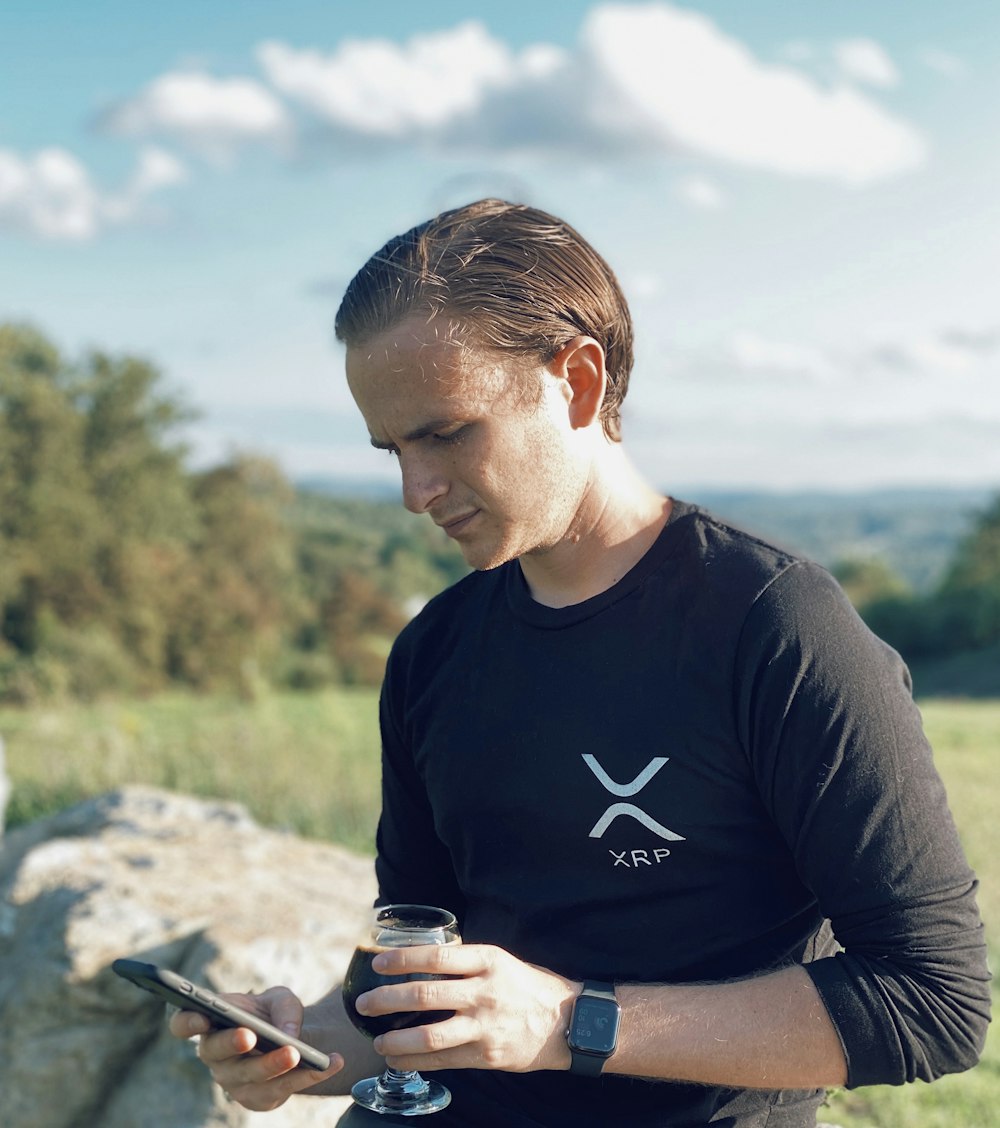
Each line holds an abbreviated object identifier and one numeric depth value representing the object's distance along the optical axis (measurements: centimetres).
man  184
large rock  367
